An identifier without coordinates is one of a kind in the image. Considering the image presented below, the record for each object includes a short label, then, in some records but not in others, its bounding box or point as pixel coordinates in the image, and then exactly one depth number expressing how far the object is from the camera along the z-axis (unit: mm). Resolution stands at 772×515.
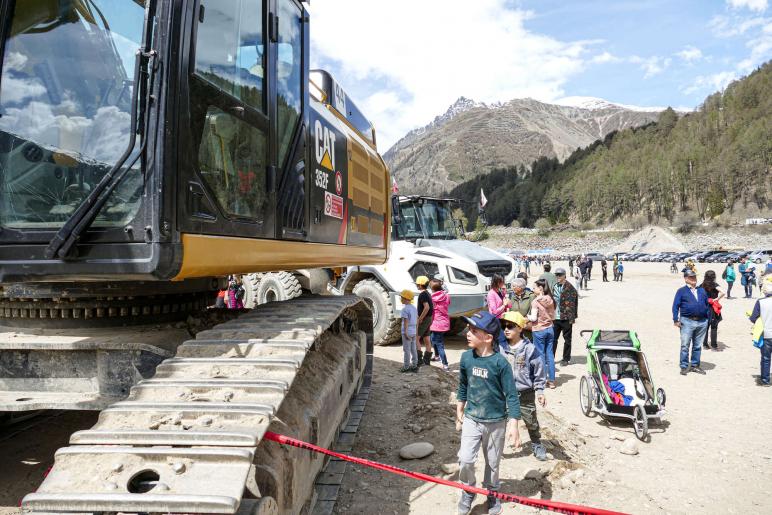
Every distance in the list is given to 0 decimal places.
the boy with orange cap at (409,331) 8086
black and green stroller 6000
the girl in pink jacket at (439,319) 8453
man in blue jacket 8281
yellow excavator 1965
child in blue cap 3949
